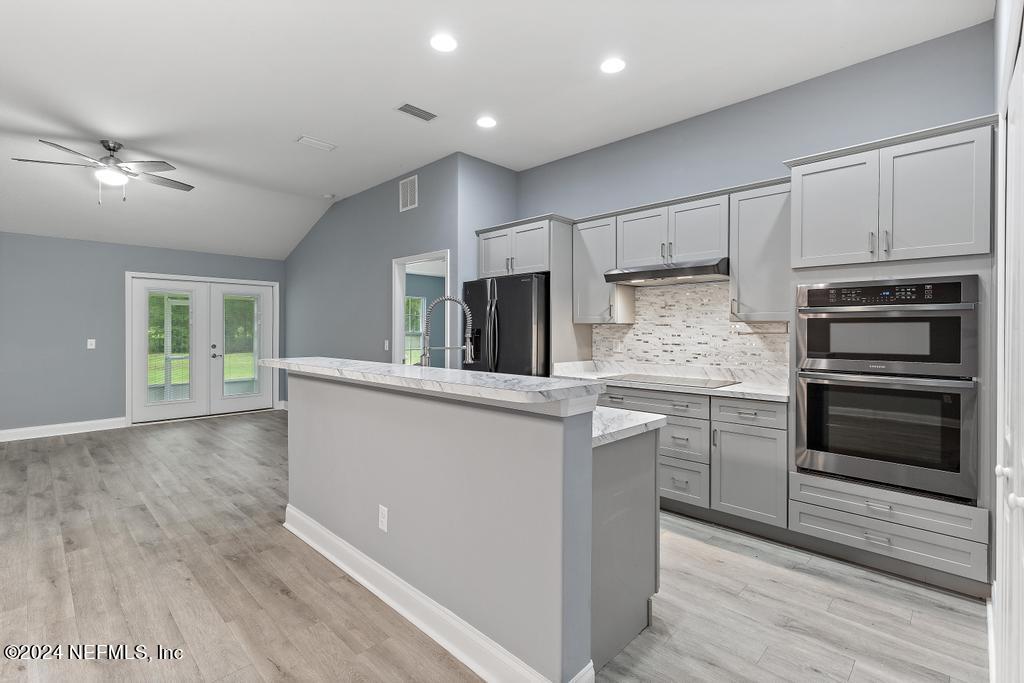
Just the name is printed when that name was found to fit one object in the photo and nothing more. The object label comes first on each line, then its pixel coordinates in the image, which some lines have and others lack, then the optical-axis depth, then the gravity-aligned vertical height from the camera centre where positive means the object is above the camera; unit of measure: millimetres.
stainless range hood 3373 +484
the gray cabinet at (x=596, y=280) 4066 +517
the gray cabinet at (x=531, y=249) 4195 +801
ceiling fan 4109 +1441
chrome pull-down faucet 2455 -29
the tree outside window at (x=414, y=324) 8768 +290
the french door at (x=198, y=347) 6676 -119
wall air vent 5164 +1572
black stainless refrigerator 4141 +136
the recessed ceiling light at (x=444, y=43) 2868 +1776
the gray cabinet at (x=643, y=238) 3697 +792
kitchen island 1607 -658
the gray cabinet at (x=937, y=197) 2303 +710
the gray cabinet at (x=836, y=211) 2615 +717
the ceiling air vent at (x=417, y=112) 3777 +1793
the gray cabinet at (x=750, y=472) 2916 -822
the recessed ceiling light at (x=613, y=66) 3123 +1779
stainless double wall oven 2322 -221
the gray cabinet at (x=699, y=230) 3395 +784
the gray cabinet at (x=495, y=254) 4527 +817
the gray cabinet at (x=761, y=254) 3141 +566
